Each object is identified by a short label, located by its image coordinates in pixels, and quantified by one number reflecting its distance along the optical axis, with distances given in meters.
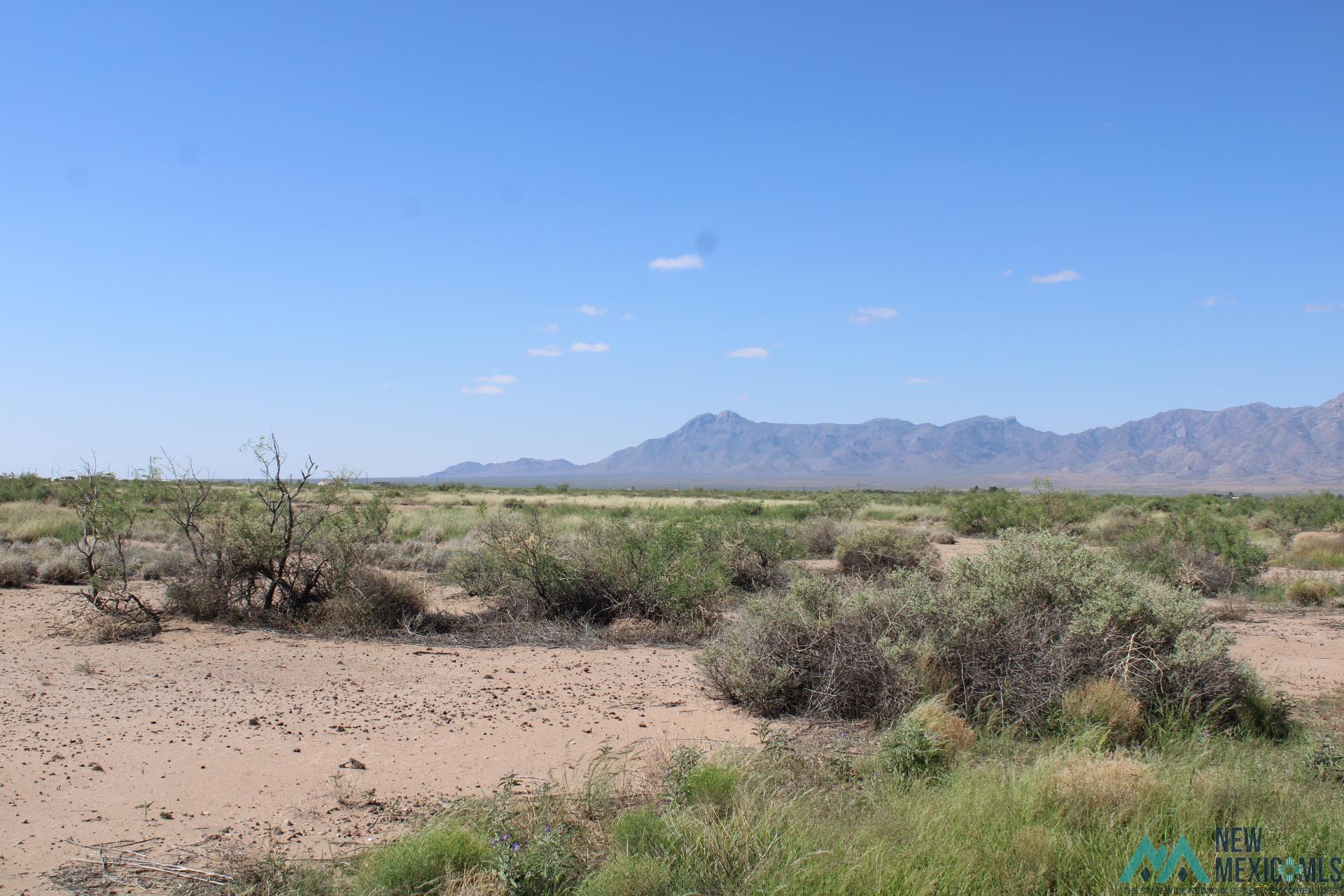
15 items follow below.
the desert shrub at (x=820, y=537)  22.33
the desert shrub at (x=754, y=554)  16.77
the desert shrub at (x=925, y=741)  6.14
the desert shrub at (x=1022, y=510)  25.75
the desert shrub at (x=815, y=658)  8.00
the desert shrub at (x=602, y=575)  13.09
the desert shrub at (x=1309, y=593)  15.27
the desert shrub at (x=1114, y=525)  25.47
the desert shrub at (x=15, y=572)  15.50
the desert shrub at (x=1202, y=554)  15.89
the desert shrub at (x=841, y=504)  31.08
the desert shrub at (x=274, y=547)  12.90
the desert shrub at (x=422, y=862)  4.70
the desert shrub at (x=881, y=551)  17.88
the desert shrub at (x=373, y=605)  12.36
